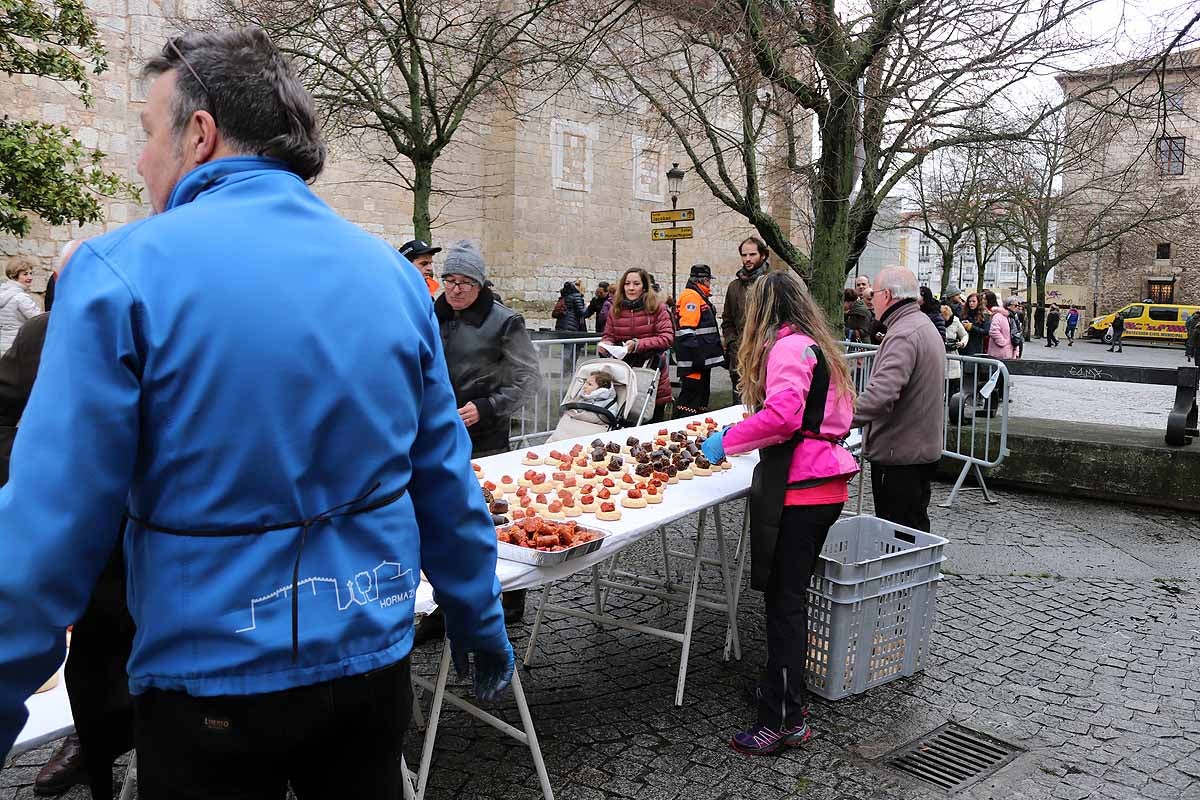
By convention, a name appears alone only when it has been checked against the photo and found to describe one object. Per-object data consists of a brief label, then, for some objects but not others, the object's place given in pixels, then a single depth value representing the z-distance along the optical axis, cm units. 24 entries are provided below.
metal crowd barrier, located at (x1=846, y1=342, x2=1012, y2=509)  787
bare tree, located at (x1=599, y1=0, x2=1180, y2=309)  844
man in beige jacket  499
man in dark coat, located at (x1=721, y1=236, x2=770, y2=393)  907
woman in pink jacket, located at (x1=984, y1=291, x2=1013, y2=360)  1369
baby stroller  620
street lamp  1916
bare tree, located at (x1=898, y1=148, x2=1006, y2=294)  3045
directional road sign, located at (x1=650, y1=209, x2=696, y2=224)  1553
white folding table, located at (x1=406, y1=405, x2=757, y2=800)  311
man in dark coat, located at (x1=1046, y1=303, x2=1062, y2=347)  3724
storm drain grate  360
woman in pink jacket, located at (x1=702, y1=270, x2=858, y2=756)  376
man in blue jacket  129
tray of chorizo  311
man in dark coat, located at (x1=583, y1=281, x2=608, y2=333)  1898
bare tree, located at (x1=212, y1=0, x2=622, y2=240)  1124
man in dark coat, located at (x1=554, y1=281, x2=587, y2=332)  2017
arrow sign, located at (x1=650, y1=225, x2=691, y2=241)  1577
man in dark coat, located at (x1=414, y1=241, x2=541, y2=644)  508
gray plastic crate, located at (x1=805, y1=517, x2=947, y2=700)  407
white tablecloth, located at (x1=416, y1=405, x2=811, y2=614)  307
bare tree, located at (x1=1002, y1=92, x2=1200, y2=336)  2108
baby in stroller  628
